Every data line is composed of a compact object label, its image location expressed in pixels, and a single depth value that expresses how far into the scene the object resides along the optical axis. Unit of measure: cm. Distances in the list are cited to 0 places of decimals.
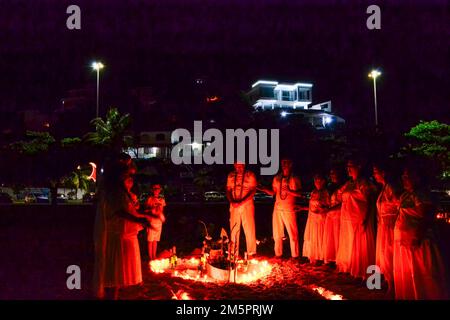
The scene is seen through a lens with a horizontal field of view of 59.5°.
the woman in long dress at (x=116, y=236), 516
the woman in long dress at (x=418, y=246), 515
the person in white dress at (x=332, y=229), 789
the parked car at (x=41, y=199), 3557
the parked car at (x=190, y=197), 3247
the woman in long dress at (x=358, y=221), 701
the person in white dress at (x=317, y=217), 820
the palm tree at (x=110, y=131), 2855
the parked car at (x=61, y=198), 3433
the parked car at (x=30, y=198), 3475
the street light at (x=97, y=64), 2357
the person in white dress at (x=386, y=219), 621
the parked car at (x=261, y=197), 3602
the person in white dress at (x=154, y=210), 832
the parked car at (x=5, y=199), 3390
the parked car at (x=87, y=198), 3338
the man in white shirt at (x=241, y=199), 876
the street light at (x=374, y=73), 2152
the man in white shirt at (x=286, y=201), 866
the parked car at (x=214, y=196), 3472
